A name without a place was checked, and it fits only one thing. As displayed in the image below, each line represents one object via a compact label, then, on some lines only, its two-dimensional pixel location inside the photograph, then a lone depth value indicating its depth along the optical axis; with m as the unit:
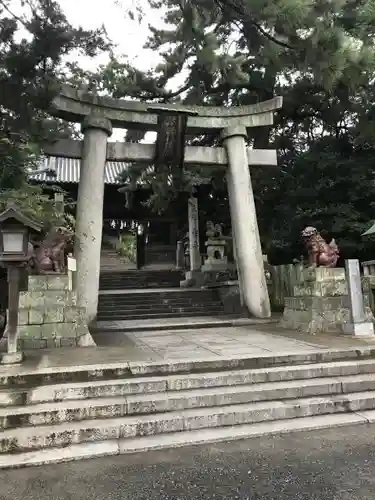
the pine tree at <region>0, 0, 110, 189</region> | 5.58
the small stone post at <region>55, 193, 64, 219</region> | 8.46
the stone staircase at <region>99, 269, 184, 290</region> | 14.97
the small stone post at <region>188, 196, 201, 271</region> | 15.42
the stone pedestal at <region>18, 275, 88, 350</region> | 6.42
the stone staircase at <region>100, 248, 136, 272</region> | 20.59
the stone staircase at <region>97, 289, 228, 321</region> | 10.82
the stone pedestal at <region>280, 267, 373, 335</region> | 7.40
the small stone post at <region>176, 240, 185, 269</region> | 18.28
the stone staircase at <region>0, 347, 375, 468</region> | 3.58
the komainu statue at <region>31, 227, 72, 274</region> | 6.76
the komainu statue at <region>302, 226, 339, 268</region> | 7.63
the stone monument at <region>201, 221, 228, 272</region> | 14.38
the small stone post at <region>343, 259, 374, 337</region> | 6.82
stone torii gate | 8.38
